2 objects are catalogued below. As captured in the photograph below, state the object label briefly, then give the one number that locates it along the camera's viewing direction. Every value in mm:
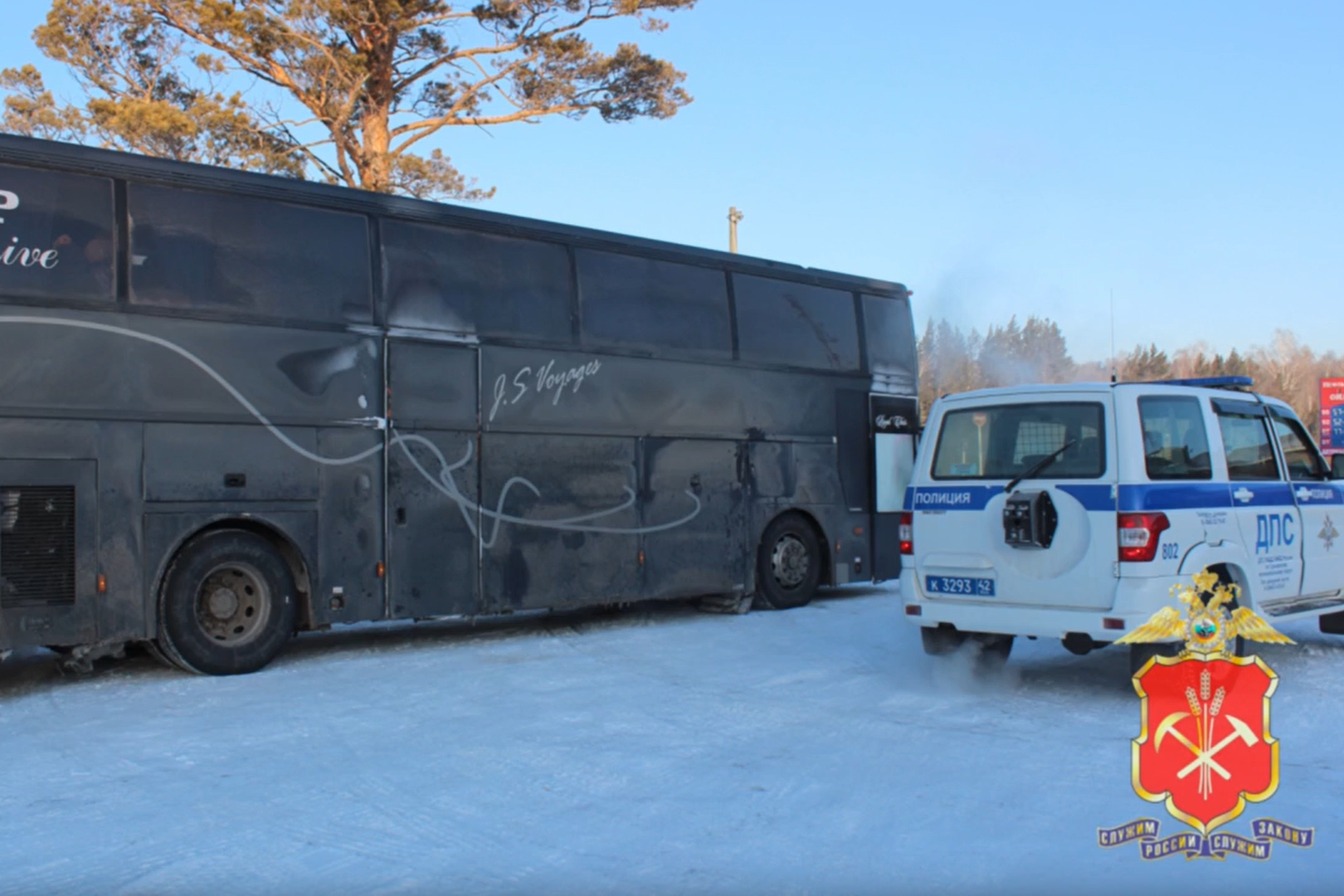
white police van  7695
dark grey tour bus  8516
